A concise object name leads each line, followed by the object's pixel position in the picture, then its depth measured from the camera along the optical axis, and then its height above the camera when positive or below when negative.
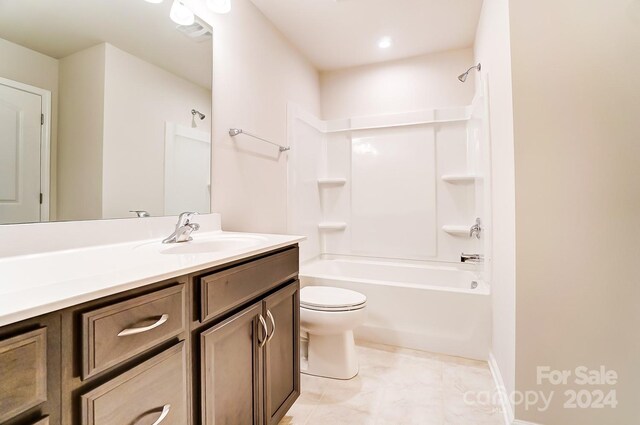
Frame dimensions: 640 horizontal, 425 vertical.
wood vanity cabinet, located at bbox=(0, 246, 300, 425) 0.49 -0.32
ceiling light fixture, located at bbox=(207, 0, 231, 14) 1.52 +1.16
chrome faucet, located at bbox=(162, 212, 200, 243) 1.22 -0.06
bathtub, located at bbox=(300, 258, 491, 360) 1.92 -0.71
